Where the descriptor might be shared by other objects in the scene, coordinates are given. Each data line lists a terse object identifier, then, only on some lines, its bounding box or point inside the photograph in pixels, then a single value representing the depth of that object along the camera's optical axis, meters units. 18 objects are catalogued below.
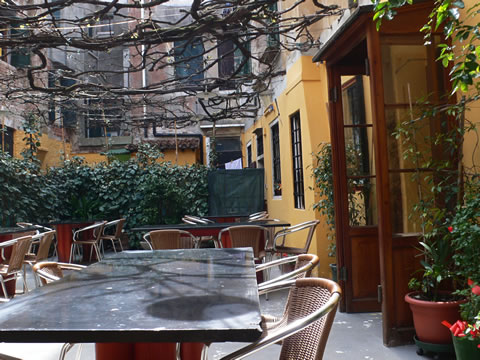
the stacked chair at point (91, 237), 8.59
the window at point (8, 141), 11.88
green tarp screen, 11.52
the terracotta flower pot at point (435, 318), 3.15
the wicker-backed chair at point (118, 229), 9.19
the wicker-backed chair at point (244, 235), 5.28
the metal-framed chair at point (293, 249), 5.37
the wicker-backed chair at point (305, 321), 1.54
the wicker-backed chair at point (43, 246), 5.43
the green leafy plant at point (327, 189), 5.66
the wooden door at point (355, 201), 4.60
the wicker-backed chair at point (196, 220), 8.49
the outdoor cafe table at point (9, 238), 5.94
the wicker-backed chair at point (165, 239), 5.22
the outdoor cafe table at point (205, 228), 5.71
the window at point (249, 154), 14.96
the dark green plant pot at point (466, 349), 2.67
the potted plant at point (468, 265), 2.60
